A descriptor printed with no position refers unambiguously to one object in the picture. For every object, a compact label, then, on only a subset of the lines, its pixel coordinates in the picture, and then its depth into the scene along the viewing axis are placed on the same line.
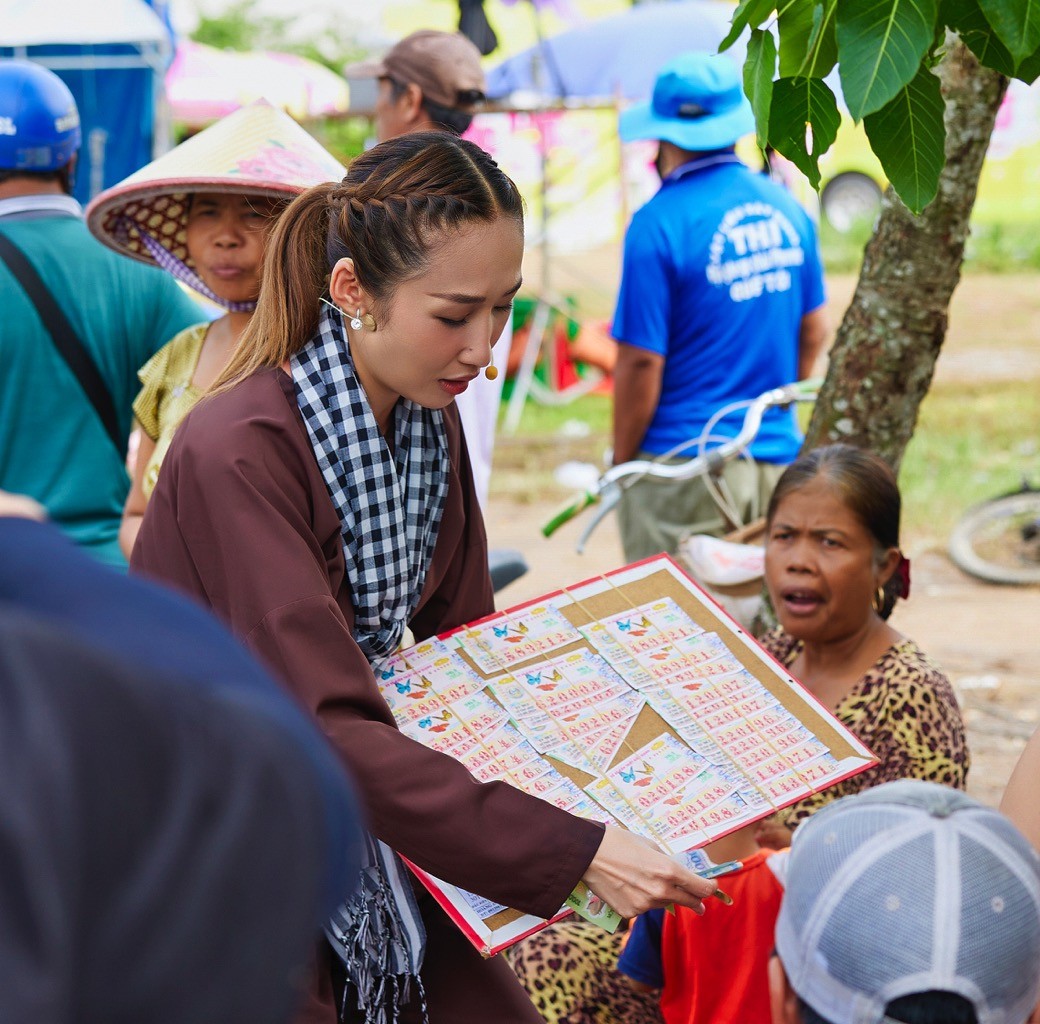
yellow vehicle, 17.31
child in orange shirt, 2.19
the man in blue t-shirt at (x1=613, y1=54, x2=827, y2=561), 4.28
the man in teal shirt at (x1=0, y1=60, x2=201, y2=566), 3.21
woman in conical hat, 2.79
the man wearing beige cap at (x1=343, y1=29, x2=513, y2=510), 3.81
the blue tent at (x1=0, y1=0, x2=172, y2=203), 8.63
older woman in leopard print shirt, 2.58
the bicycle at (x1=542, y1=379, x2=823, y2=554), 3.72
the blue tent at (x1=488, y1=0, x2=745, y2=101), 11.45
